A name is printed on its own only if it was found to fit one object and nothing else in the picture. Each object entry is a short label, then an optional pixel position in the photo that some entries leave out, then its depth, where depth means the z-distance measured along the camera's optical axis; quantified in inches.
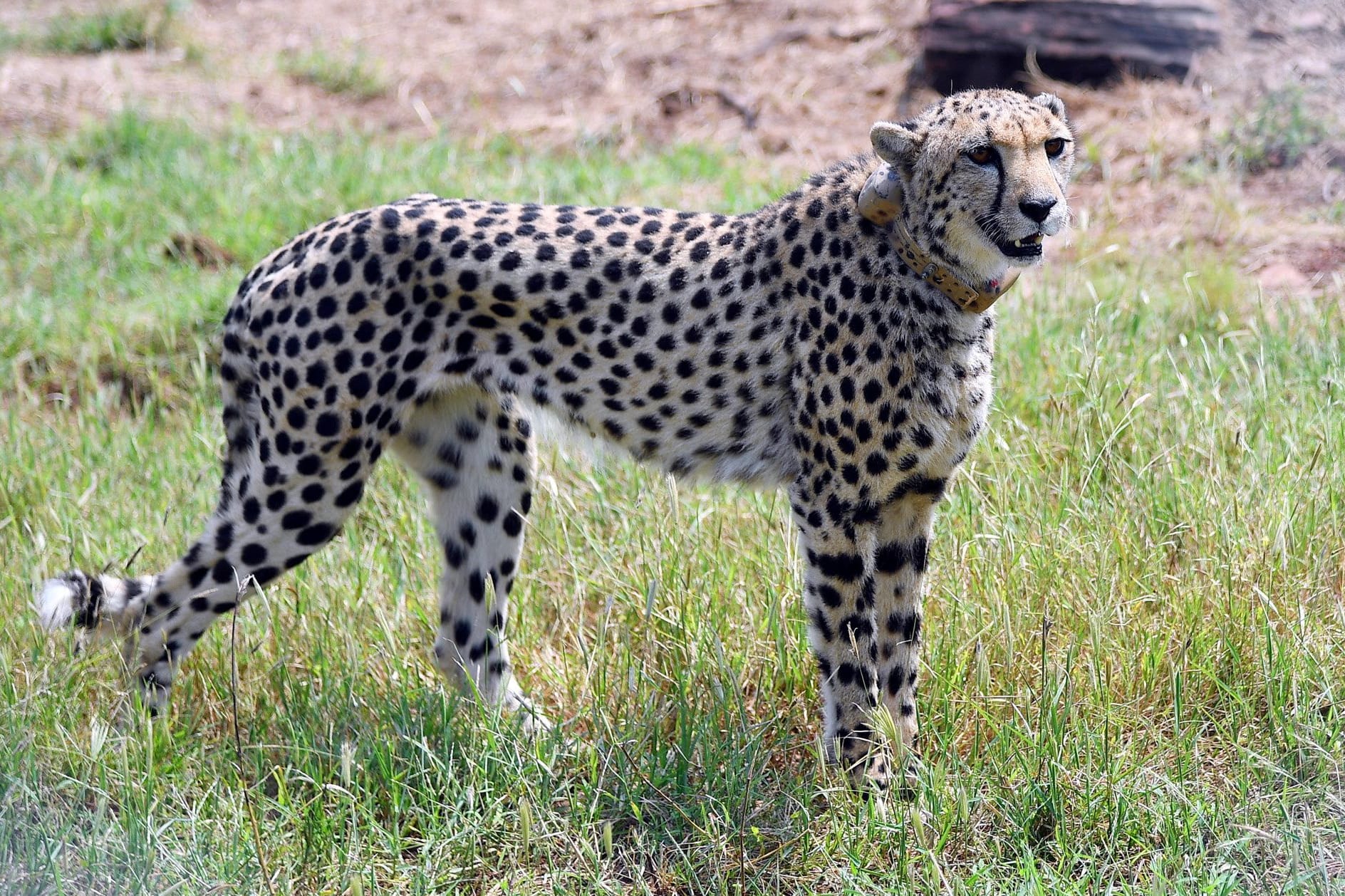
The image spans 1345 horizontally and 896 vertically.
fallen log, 622.8
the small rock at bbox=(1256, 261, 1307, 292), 486.6
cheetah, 290.8
